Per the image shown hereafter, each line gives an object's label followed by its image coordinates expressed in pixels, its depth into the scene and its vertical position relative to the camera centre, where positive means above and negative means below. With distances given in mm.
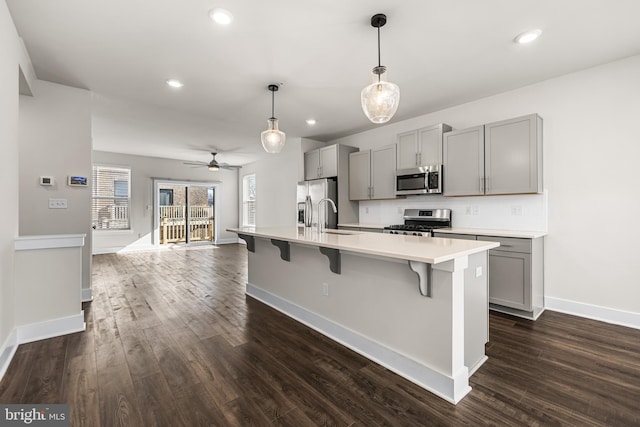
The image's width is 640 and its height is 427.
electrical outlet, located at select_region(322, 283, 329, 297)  2607 -697
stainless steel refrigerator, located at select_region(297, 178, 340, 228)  5195 +366
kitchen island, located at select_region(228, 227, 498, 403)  1730 -648
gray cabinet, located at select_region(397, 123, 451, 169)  3889 +964
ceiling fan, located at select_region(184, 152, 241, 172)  7423 +1397
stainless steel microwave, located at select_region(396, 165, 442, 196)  3898 +481
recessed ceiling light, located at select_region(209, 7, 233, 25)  2131 +1518
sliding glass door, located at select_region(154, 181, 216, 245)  8234 +26
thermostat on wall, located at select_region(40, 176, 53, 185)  3312 +397
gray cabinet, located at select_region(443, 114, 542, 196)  3135 +661
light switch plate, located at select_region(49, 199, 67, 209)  3392 +125
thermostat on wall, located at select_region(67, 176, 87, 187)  3455 +402
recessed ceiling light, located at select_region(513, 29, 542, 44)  2373 +1511
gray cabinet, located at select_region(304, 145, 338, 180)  5223 +984
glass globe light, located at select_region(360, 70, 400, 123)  2135 +874
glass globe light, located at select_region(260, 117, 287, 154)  3238 +868
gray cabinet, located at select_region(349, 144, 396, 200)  4586 +683
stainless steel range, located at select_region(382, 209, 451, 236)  3865 -130
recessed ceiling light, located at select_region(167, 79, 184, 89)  3293 +1537
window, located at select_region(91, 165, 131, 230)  7270 +437
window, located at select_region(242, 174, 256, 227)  9008 +443
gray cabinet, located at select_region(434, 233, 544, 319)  2914 -665
